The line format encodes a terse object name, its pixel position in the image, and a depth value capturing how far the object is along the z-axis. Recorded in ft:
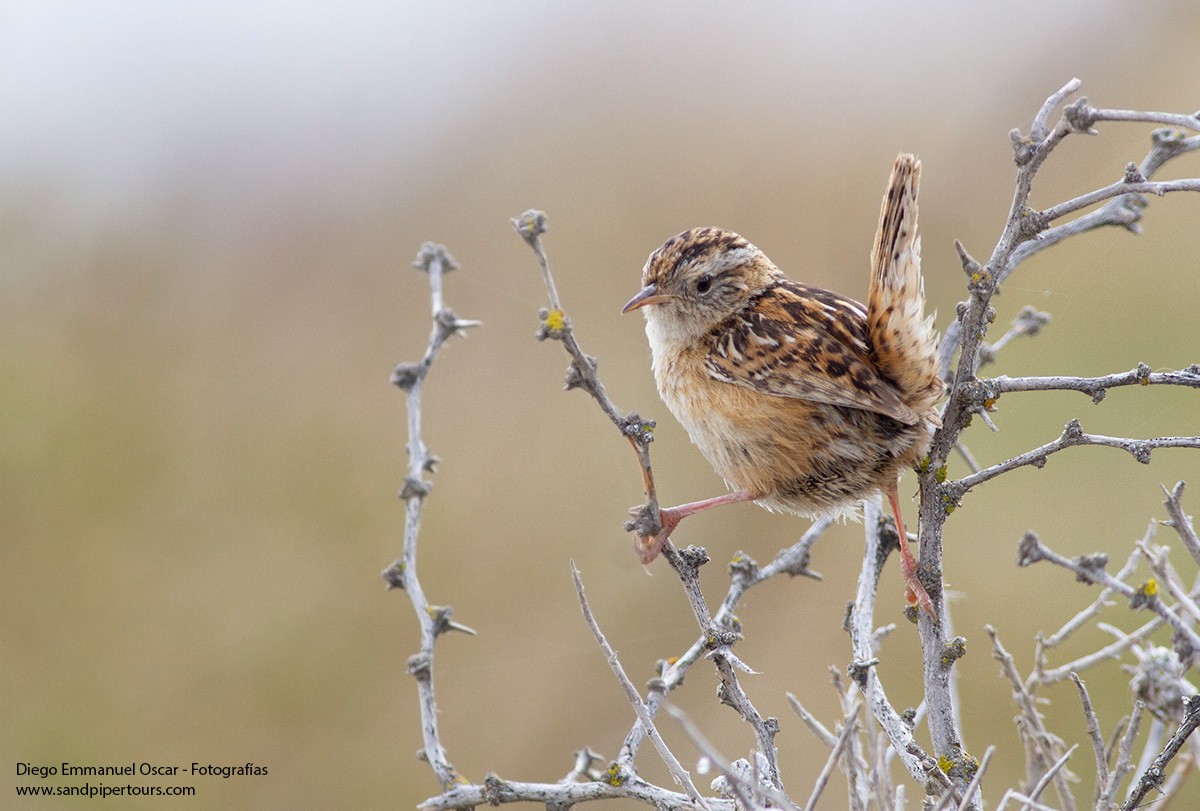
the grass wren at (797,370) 19.10
